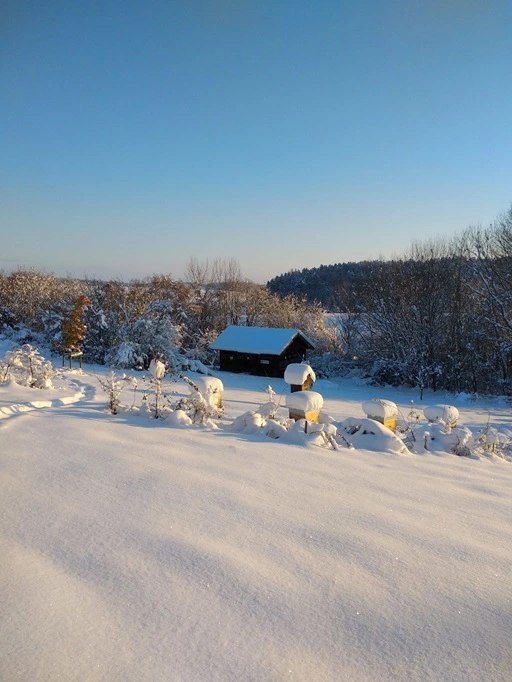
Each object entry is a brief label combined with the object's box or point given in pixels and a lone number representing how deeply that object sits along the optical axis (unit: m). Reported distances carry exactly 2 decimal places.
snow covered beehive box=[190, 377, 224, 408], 7.62
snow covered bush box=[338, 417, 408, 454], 6.27
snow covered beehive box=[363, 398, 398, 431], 7.39
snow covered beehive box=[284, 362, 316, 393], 9.76
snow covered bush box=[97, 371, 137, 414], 7.54
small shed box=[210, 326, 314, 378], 23.58
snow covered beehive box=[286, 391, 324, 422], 7.36
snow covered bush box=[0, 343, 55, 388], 10.07
